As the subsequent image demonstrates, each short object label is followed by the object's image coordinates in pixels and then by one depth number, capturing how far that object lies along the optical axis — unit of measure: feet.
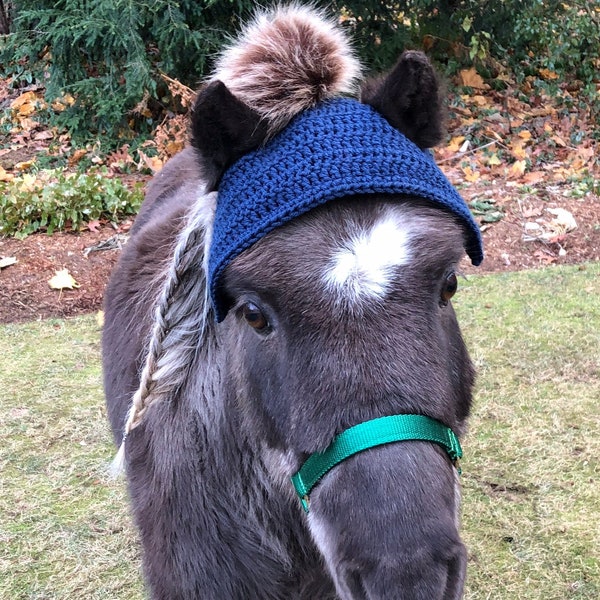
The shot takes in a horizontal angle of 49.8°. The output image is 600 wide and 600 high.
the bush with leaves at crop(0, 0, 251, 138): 24.79
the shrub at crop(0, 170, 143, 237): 22.36
